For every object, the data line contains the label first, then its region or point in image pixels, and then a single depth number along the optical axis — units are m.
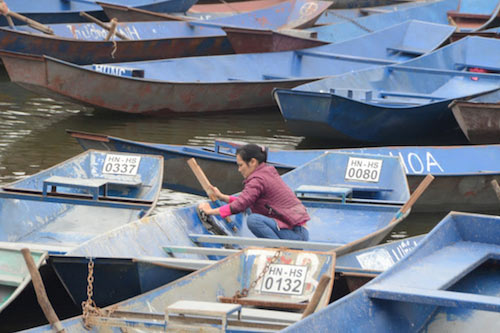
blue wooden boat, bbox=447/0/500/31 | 35.69
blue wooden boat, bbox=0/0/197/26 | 33.41
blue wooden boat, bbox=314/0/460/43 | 35.09
